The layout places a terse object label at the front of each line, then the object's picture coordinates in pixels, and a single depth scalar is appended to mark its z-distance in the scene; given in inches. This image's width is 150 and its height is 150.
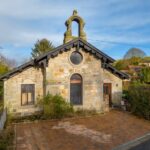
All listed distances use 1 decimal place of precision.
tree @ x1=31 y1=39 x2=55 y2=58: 1179.7
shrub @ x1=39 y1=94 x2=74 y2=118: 459.9
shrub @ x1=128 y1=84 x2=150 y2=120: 472.0
